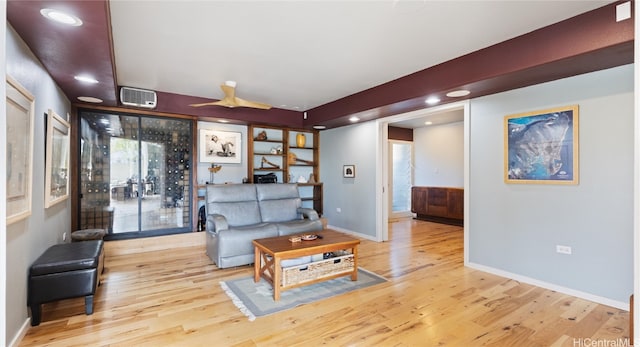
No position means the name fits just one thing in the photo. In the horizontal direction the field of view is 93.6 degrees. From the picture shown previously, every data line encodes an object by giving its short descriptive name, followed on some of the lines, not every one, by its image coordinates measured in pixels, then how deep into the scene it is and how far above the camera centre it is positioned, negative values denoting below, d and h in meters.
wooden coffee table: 2.78 -0.74
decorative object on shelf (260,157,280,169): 5.86 +0.23
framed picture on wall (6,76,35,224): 1.86 +0.16
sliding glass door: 4.34 +0.01
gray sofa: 3.60 -0.60
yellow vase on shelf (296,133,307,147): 6.10 +0.71
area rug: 2.62 -1.15
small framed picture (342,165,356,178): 5.62 +0.08
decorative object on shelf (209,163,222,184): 5.15 +0.10
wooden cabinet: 6.41 -0.64
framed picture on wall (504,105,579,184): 2.91 +0.31
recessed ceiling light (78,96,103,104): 3.74 +0.96
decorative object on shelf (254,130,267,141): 5.70 +0.74
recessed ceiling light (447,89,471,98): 3.35 +0.95
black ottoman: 2.25 -0.80
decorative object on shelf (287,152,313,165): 6.04 +0.33
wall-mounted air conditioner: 4.08 +1.07
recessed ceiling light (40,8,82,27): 1.74 +0.94
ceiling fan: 3.86 +1.00
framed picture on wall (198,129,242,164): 5.14 +0.51
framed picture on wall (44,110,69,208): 2.69 +0.13
